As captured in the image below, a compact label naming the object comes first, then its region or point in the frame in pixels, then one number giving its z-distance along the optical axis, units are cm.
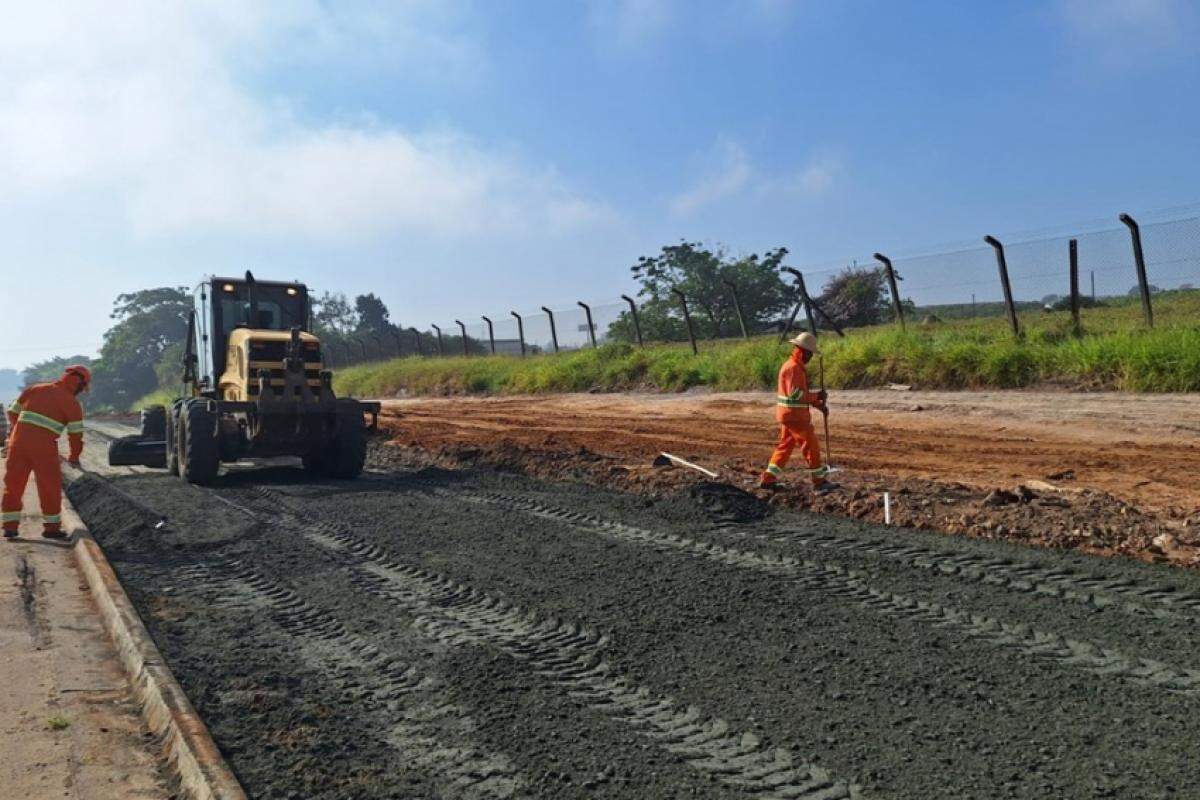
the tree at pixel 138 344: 7938
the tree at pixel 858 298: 2570
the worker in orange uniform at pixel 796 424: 970
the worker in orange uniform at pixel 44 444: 920
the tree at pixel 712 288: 3497
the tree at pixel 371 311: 8162
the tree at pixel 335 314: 7931
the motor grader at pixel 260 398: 1249
